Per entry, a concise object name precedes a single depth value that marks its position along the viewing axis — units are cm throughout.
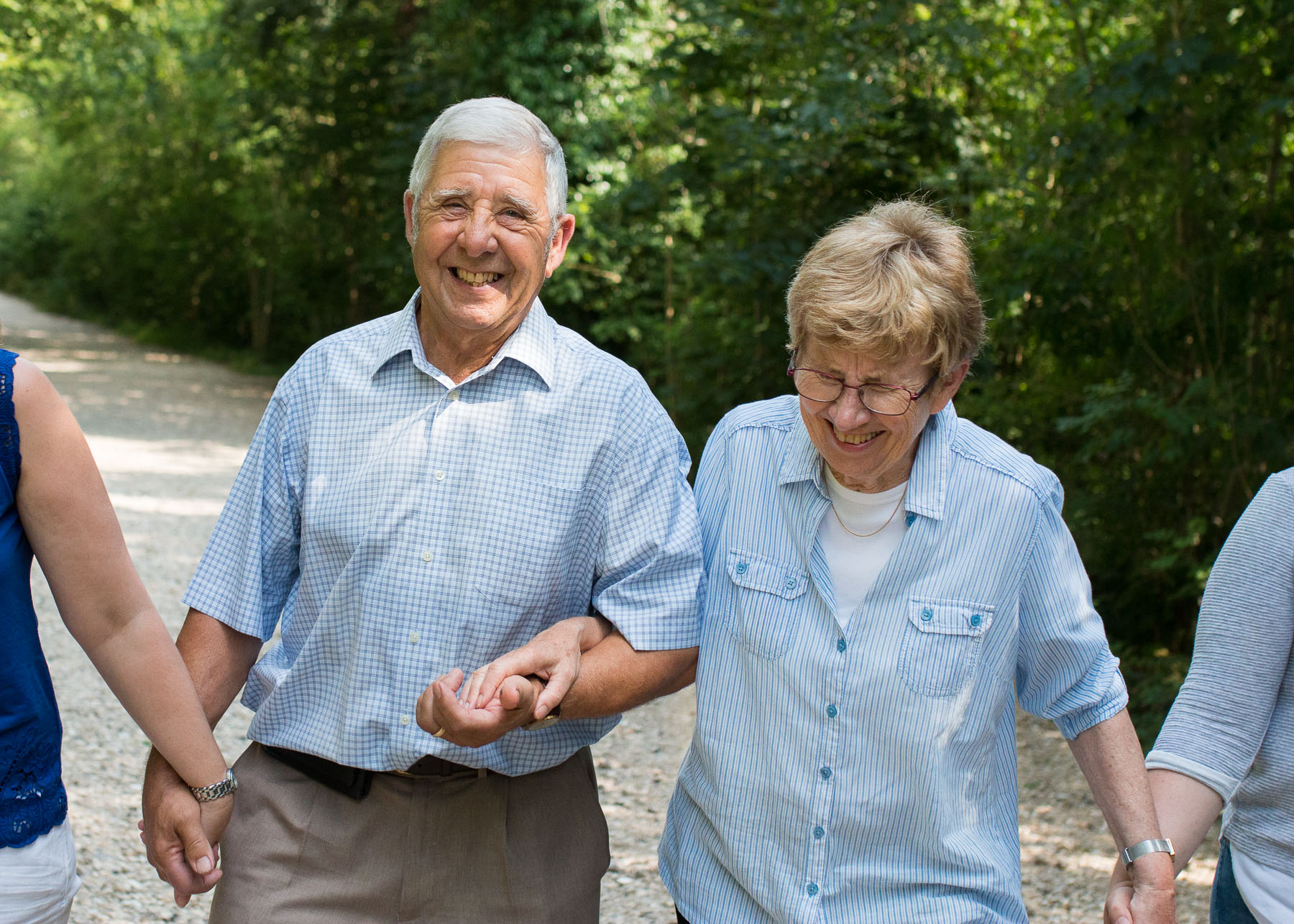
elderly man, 209
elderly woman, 197
